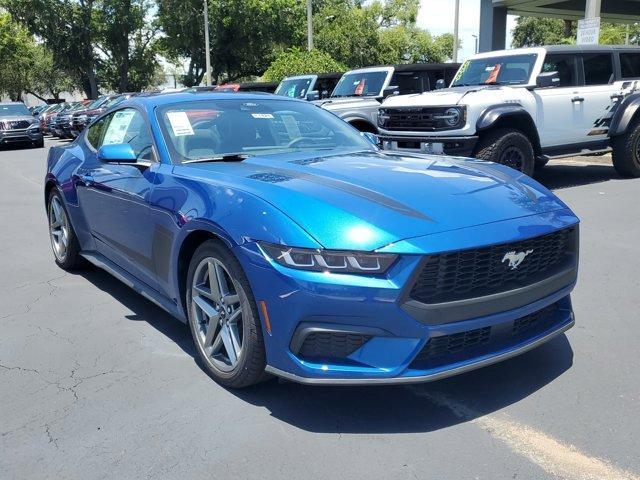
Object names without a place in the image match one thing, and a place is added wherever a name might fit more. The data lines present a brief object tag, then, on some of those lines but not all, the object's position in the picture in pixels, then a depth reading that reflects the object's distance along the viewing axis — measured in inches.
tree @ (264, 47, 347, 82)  984.9
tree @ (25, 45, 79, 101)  2481.1
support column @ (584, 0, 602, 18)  516.7
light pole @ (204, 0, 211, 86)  1326.8
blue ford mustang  107.0
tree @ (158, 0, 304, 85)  1533.0
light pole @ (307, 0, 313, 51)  1045.8
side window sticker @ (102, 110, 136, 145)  187.0
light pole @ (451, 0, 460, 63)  1007.0
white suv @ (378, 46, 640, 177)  327.0
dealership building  855.1
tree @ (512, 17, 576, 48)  2252.7
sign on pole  473.1
